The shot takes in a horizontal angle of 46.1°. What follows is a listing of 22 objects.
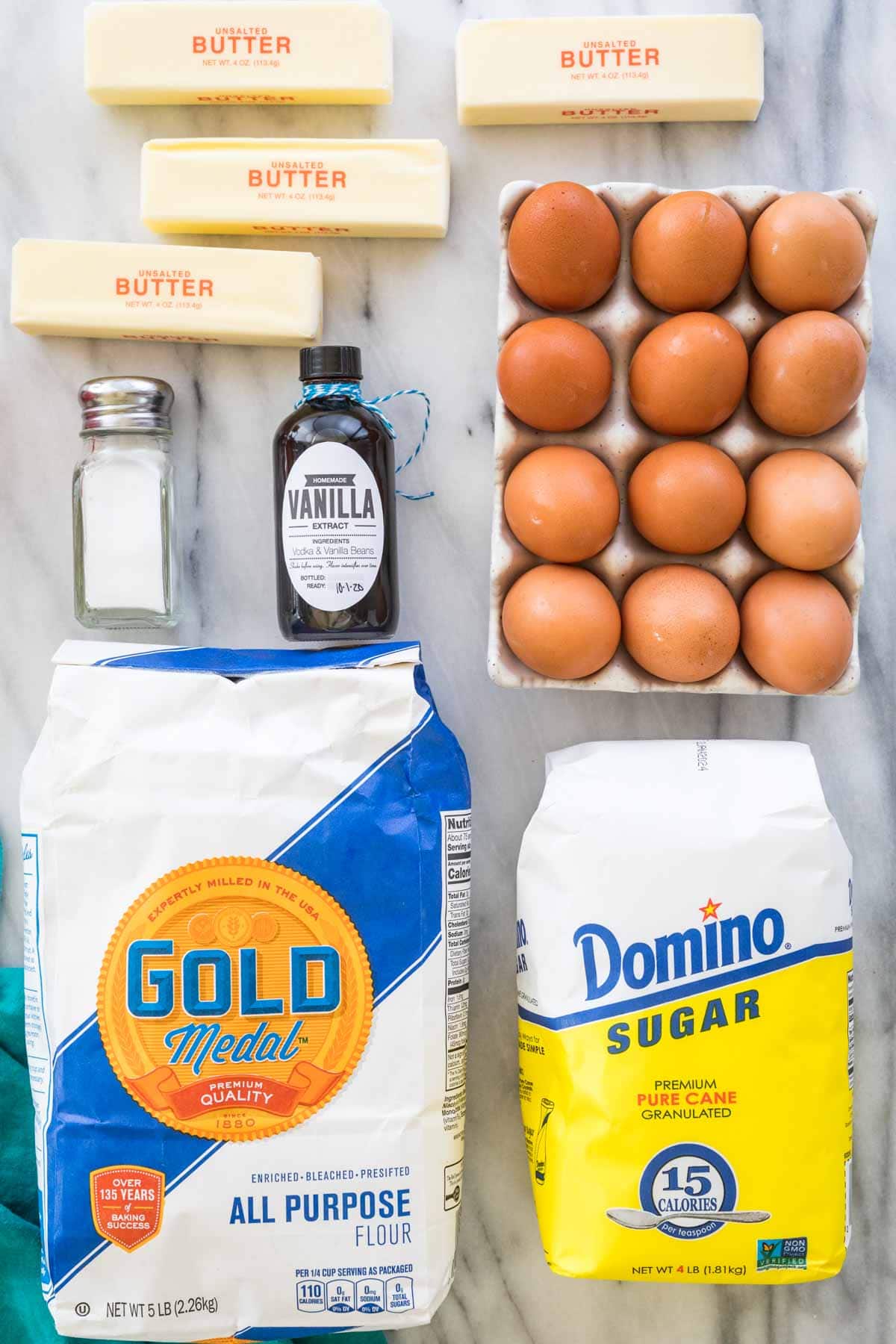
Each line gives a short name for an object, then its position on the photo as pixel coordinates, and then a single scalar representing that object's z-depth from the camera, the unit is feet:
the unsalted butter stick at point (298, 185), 2.89
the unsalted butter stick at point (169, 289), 2.89
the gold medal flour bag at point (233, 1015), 2.53
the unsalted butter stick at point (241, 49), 2.89
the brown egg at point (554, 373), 2.55
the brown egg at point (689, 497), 2.55
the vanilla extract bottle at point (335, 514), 2.67
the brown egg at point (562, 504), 2.55
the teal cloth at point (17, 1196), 2.74
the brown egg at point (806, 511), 2.53
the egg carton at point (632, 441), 2.68
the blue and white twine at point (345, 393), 2.74
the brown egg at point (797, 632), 2.54
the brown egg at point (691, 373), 2.52
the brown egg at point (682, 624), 2.56
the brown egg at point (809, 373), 2.50
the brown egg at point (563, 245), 2.54
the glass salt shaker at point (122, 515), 2.83
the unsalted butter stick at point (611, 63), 2.86
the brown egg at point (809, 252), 2.52
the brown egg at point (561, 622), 2.55
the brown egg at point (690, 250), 2.53
